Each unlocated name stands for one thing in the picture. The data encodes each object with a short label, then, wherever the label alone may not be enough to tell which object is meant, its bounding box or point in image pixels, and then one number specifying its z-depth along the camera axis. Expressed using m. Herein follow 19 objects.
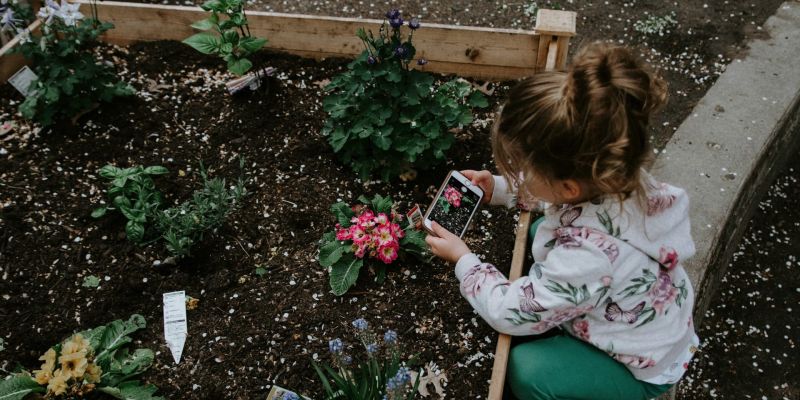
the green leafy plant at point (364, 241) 2.25
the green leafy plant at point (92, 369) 1.83
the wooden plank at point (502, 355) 1.92
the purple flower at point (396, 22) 2.23
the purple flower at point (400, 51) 2.29
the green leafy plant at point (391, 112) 2.38
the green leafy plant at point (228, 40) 2.68
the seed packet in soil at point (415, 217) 2.43
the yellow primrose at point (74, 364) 1.82
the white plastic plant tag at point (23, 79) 2.91
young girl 1.51
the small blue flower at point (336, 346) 1.70
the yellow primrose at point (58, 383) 1.81
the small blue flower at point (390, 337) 1.72
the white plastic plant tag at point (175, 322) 2.18
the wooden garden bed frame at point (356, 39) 2.97
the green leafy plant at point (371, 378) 1.64
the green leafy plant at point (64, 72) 2.70
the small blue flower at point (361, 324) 1.72
